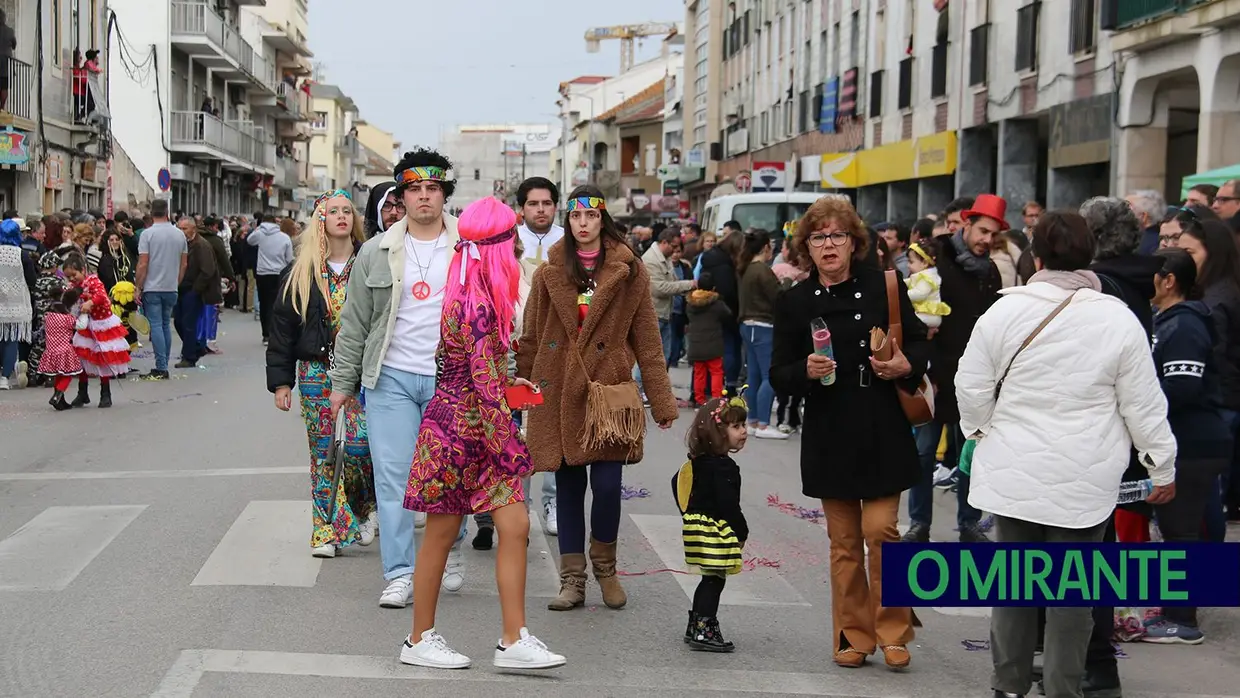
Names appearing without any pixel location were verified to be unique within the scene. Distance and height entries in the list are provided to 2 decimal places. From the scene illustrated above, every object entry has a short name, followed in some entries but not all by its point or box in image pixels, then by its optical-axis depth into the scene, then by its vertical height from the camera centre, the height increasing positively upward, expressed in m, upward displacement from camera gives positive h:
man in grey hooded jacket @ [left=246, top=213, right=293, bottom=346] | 21.97 +0.01
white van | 25.55 +1.00
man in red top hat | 8.59 -0.15
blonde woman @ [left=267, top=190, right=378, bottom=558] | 7.99 -0.44
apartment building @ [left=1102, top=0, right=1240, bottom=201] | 18.89 +2.52
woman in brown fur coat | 7.15 -0.50
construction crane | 164.25 +24.75
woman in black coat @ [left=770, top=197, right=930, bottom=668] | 6.33 -0.61
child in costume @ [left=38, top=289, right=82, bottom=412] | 15.23 -0.94
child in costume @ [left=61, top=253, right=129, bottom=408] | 15.29 -0.83
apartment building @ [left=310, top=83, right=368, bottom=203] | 108.44 +8.92
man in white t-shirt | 6.73 -0.24
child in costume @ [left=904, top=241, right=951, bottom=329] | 8.60 -0.13
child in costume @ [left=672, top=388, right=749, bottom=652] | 6.50 -1.03
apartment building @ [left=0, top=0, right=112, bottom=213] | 28.55 +2.80
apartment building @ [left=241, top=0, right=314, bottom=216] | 68.94 +8.68
